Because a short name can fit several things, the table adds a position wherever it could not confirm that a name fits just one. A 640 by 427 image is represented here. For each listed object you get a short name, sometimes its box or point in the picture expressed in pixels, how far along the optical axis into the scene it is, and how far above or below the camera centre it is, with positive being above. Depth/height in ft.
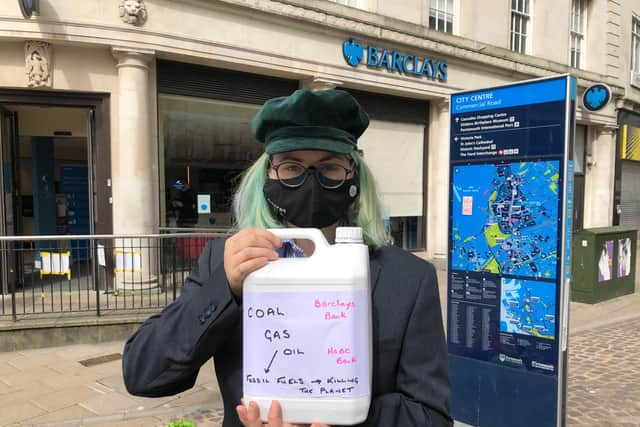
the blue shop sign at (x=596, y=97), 49.08 +10.15
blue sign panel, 11.27 -1.42
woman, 3.75 -0.79
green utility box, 27.81 -4.13
